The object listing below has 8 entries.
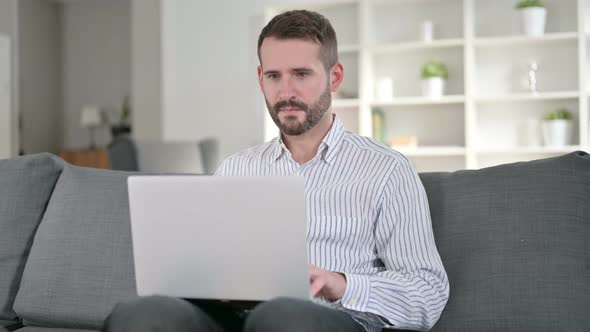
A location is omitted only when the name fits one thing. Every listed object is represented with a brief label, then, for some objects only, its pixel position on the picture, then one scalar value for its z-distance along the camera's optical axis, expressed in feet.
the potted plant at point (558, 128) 15.03
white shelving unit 15.47
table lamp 26.35
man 4.42
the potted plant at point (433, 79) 15.89
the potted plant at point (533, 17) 15.19
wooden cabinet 24.99
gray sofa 4.76
